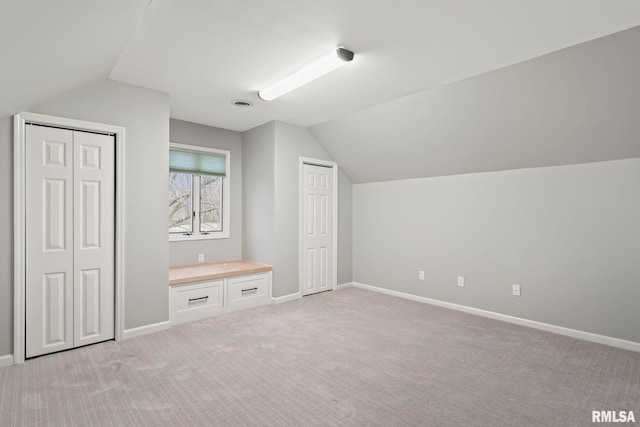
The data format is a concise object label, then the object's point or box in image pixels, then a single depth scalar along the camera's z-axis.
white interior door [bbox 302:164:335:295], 4.97
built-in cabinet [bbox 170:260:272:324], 3.81
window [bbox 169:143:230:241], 4.60
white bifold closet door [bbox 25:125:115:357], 2.86
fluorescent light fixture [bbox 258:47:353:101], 2.63
